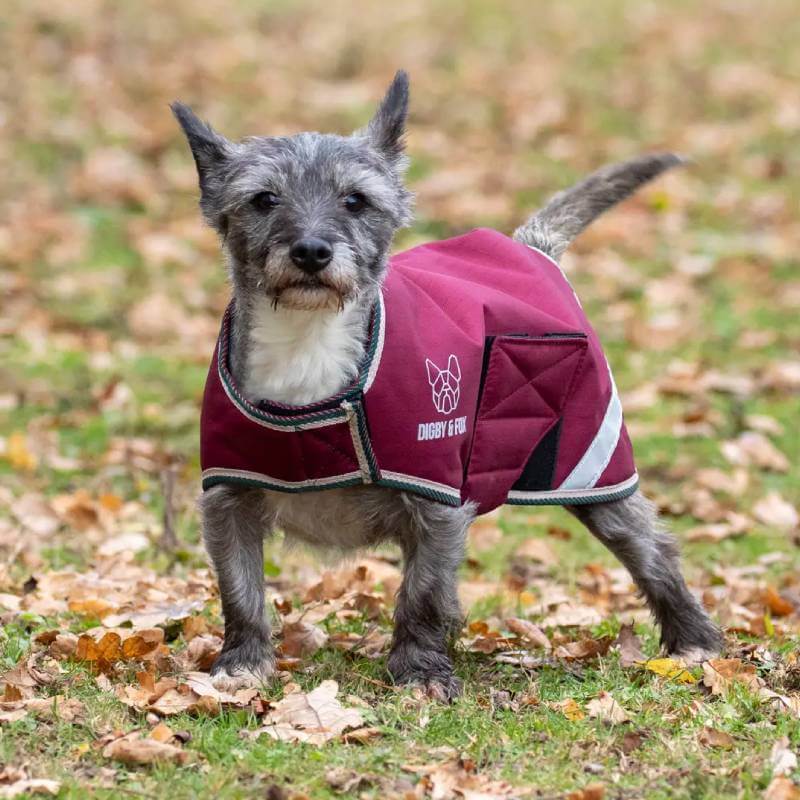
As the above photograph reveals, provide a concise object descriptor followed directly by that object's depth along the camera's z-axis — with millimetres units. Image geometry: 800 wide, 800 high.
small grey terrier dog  8562
